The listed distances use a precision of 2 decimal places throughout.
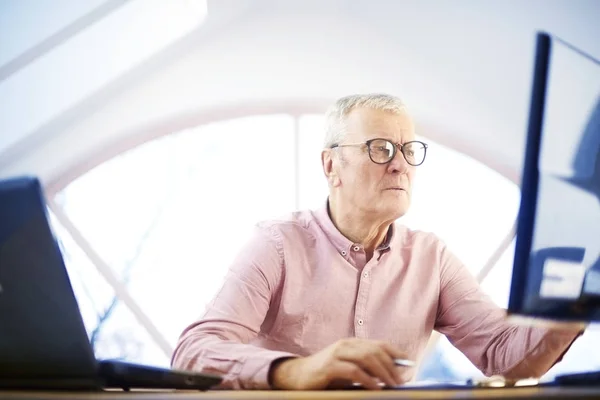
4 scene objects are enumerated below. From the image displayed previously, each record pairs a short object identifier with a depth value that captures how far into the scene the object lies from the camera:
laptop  0.79
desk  0.66
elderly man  1.44
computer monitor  0.77
